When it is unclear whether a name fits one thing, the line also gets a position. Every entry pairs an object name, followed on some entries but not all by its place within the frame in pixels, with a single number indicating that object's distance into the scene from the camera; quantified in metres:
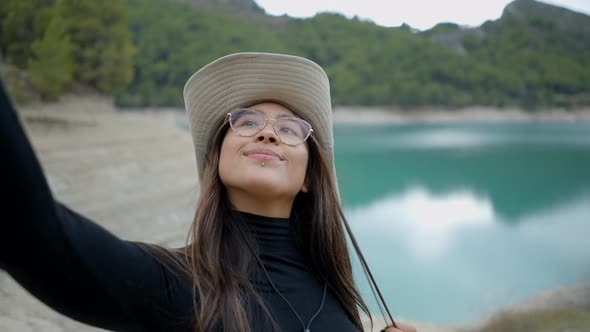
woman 0.60
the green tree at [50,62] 12.03
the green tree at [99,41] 13.95
